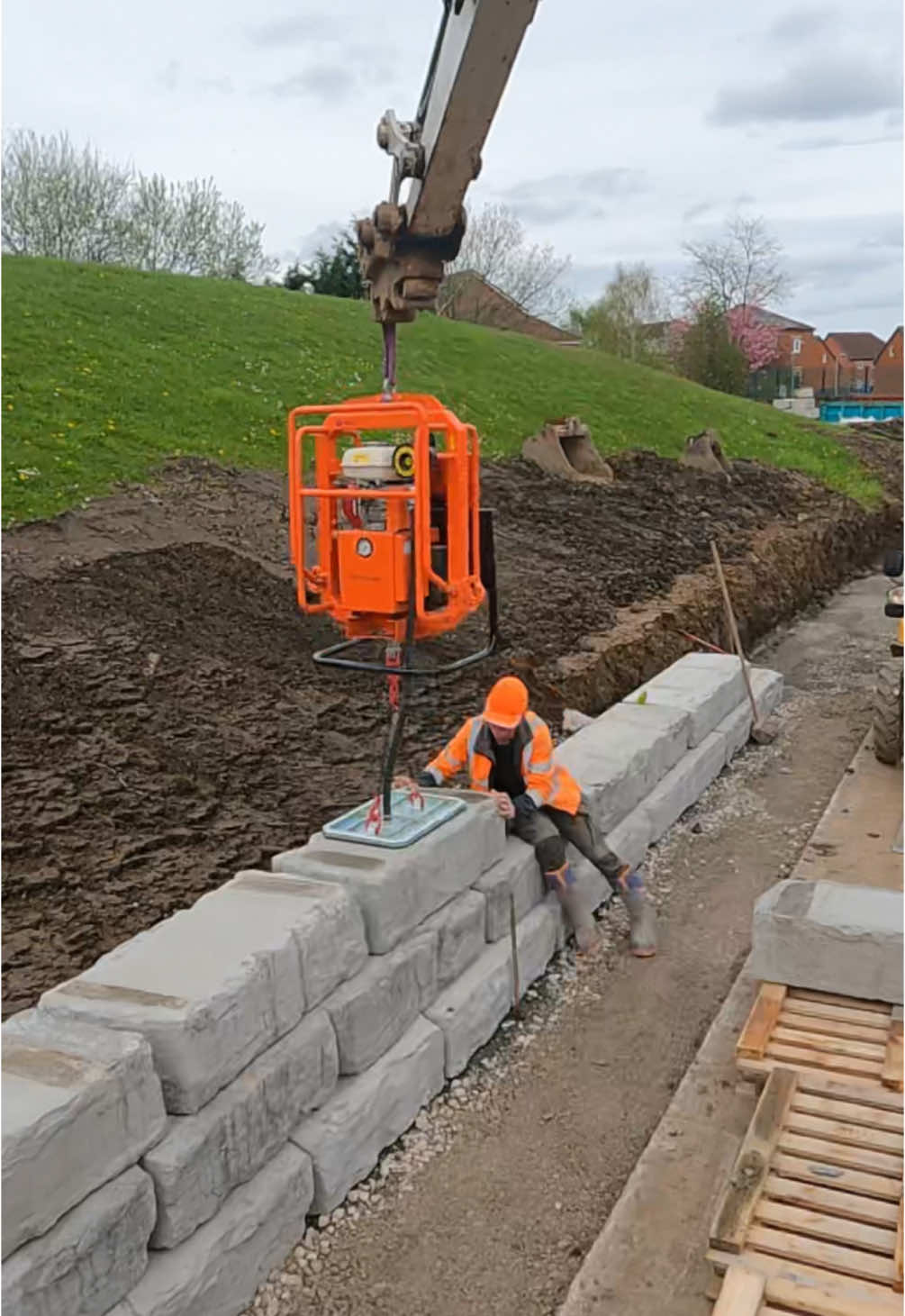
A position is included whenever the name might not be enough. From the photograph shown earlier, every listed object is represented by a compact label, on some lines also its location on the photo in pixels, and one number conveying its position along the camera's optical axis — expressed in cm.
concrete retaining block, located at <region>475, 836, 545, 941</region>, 572
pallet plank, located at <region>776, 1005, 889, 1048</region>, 512
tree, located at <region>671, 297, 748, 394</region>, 3934
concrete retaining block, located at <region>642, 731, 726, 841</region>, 805
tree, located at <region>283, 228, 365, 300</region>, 3266
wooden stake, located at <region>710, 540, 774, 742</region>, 1057
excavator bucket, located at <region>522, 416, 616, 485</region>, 1780
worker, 615
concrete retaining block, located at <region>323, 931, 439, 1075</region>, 450
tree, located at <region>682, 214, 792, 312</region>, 5209
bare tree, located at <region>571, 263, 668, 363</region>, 4381
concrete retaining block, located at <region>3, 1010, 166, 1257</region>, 309
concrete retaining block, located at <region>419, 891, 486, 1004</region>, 523
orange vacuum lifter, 483
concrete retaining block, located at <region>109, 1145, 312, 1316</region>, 354
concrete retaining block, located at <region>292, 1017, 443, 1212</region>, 430
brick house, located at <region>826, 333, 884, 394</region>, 7988
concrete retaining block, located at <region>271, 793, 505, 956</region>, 479
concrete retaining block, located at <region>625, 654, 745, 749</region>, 926
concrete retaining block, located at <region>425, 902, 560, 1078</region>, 520
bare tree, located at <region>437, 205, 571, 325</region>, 4381
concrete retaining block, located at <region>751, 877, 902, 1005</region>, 530
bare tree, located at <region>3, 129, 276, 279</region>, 3297
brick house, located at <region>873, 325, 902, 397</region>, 7538
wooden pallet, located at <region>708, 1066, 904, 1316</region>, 372
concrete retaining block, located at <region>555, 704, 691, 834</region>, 726
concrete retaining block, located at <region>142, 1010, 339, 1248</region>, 360
